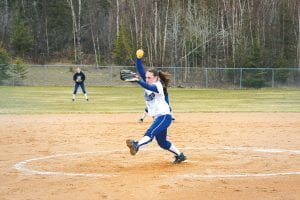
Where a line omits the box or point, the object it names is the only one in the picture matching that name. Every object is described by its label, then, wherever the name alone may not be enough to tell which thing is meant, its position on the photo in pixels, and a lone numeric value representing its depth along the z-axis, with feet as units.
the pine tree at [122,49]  187.31
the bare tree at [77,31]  204.44
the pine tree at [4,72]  160.23
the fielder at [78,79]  101.09
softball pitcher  30.81
